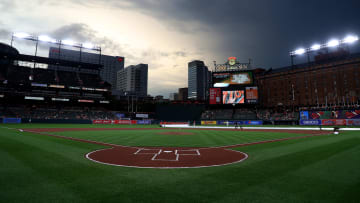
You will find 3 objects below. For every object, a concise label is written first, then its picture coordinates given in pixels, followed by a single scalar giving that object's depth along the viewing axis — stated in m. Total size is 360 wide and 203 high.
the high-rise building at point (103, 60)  153.38
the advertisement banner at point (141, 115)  76.62
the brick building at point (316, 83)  68.44
